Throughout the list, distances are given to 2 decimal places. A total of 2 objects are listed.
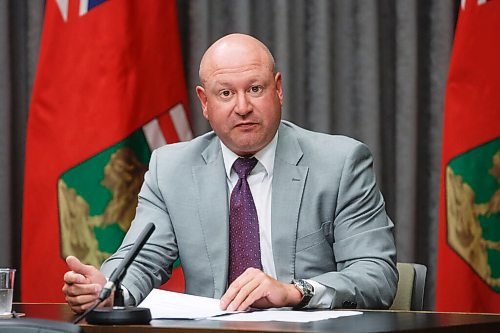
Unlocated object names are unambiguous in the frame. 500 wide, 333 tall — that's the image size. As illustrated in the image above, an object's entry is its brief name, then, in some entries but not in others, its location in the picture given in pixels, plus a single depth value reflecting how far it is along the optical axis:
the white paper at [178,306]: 4.12
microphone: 3.89
